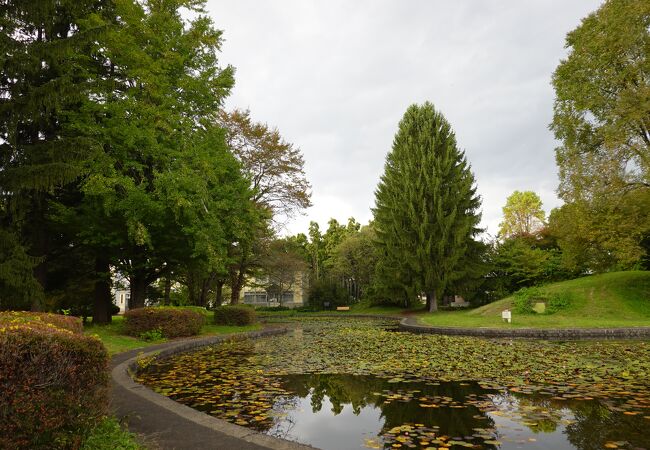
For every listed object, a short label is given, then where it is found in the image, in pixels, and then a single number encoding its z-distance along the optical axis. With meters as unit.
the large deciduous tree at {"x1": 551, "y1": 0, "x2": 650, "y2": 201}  20.42
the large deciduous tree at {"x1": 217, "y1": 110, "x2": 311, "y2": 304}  30.86
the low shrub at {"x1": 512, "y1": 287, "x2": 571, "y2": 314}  22.20
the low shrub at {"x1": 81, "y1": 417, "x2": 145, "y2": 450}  3.96
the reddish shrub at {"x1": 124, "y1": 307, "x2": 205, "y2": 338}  15.61
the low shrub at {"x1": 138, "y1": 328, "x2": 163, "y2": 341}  15.13
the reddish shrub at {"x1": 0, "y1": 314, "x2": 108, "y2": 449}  3.39
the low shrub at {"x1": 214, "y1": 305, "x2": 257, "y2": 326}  22.34
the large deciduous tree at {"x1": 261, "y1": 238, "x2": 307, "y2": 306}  34.62
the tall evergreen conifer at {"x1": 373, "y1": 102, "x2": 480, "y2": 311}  33.84
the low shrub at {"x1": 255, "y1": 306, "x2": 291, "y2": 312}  51.83
